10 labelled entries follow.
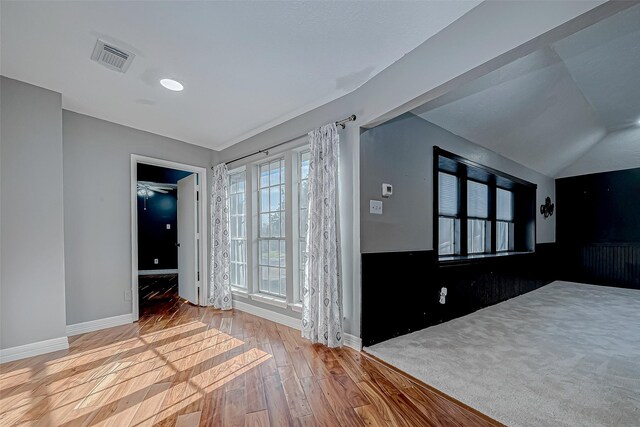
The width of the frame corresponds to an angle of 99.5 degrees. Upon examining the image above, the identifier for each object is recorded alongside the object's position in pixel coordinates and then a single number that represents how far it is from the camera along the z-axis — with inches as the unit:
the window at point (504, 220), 203.2
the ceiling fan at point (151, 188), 287.0
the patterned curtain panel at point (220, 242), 158.4
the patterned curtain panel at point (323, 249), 103.0
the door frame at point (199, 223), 138.9
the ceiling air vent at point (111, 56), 80.0
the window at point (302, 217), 130.2
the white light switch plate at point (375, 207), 105.0
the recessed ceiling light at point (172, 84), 98.3
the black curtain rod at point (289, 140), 103.0
